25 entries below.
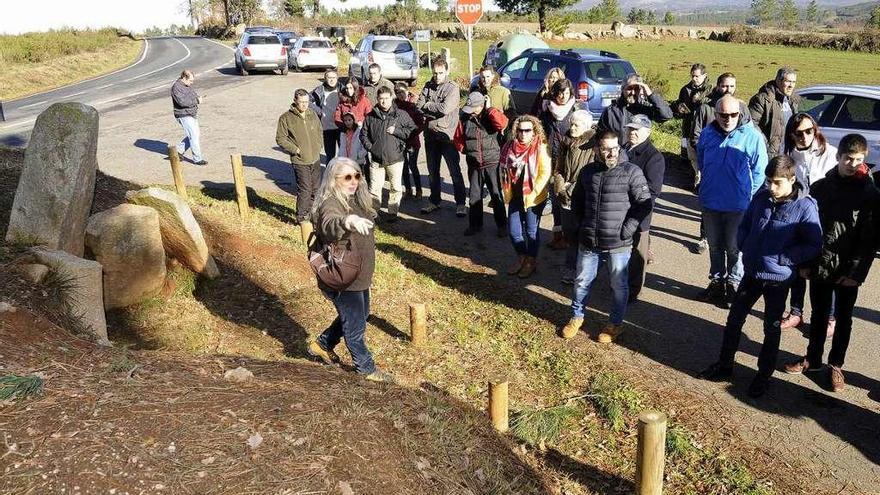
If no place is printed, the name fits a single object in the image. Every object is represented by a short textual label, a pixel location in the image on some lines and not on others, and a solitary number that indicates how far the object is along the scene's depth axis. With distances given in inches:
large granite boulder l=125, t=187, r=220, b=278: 264.1
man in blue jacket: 221.6
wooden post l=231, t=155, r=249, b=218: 335.9
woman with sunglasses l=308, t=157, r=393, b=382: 163.9
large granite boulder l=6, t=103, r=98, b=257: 232.7
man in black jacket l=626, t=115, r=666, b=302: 228.5
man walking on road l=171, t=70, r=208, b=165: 443.8
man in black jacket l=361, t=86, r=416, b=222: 318.7
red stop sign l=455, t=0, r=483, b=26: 584.1
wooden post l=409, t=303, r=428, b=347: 218.8
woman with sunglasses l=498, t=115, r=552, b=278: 253.9
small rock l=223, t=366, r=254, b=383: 155.7
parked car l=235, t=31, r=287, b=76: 1012.5
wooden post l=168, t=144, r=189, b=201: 354.0
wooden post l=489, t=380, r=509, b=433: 159.6
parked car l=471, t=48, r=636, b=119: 538.0
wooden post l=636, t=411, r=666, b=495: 120.1
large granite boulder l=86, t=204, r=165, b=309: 248.2
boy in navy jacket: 171.8
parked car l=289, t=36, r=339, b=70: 1048.8
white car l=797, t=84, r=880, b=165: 303.4
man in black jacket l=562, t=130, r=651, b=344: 204.1
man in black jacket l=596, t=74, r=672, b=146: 291.9
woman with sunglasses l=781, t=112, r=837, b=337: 214.1
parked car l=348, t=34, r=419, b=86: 858.8
